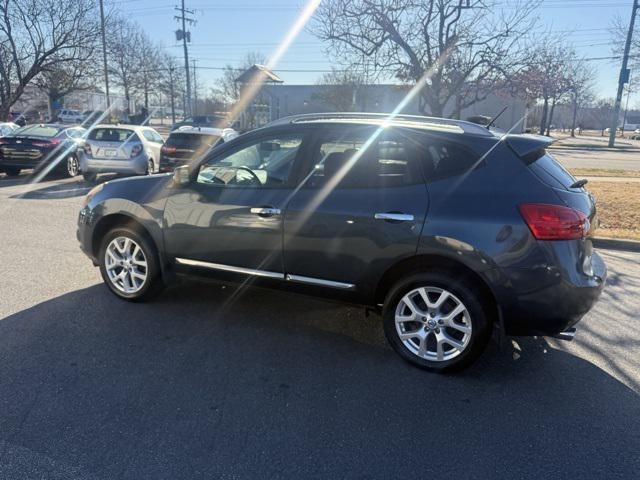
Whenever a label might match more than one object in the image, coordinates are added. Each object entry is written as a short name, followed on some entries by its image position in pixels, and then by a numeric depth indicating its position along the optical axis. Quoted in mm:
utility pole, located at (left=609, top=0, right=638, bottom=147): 28056
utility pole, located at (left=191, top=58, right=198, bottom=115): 62406
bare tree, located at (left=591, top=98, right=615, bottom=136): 76688
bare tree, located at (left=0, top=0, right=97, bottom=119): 25188
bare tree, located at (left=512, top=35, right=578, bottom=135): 10773
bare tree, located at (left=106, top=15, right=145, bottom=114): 29656
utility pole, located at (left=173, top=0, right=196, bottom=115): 37625
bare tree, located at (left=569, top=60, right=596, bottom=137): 45938
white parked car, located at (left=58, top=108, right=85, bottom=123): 46844
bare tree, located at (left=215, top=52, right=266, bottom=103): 54862
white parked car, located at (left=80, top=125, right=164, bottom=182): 12047
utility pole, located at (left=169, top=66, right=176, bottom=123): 53500
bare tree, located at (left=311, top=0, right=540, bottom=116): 10086
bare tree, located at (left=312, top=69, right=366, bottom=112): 39175
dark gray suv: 3064
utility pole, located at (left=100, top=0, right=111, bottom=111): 27828
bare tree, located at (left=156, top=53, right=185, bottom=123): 51256
